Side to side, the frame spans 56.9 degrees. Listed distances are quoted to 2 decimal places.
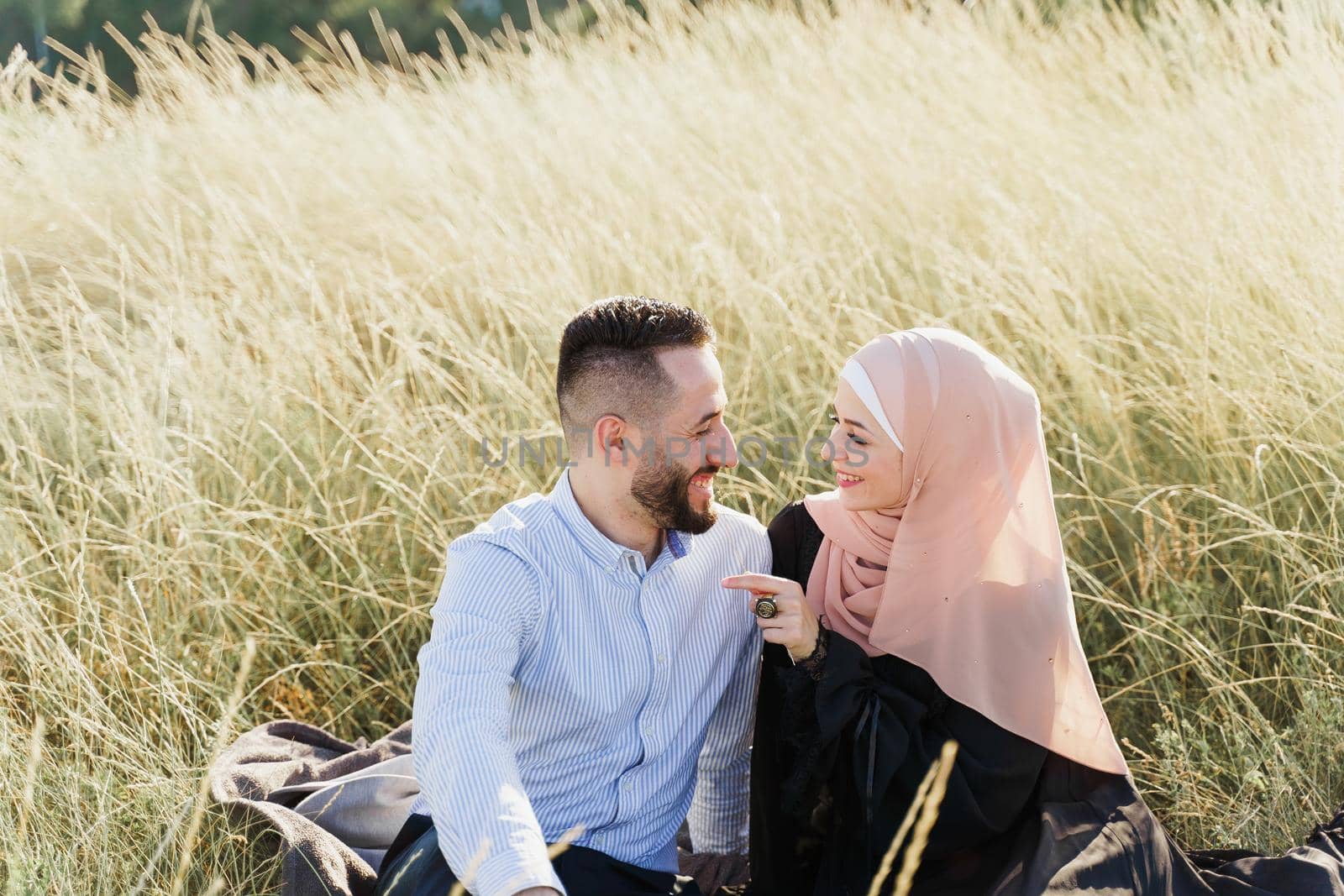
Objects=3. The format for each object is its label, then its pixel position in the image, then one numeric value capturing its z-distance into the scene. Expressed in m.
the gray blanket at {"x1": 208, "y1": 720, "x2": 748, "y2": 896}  2.58
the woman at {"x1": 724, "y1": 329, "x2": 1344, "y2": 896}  2.44
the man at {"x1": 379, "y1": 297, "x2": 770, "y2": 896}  2.32
